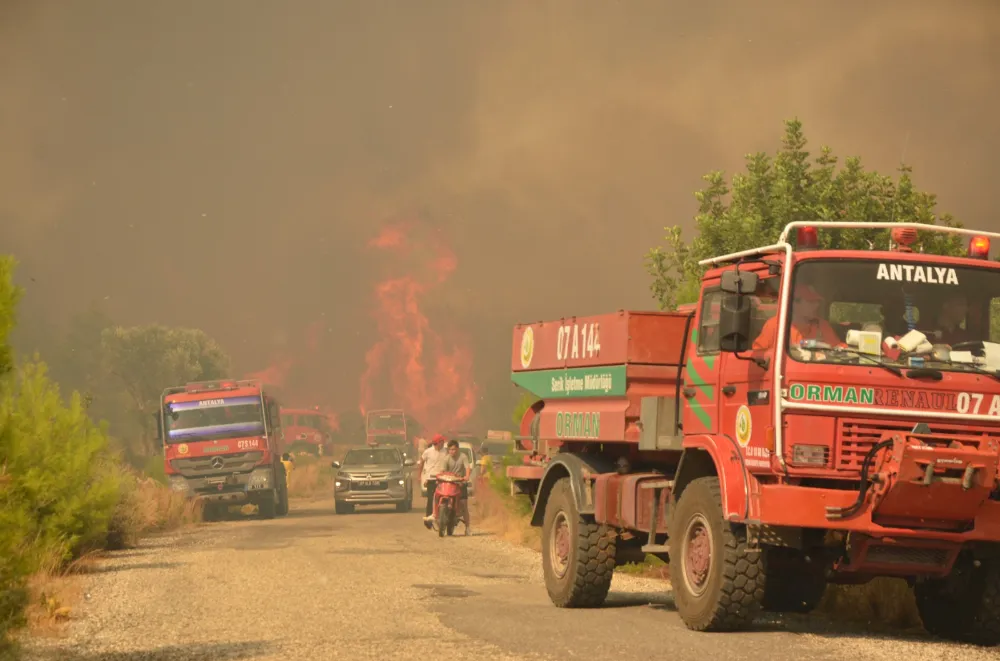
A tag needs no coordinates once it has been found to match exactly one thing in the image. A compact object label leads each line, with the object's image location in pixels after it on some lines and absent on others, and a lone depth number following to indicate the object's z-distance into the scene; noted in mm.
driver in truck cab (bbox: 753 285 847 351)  10867
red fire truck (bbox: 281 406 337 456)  83812
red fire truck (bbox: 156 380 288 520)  34281
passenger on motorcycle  26594
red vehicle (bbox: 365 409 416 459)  65688
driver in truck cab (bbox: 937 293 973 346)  11156
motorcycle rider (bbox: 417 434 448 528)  26797
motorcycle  26422
